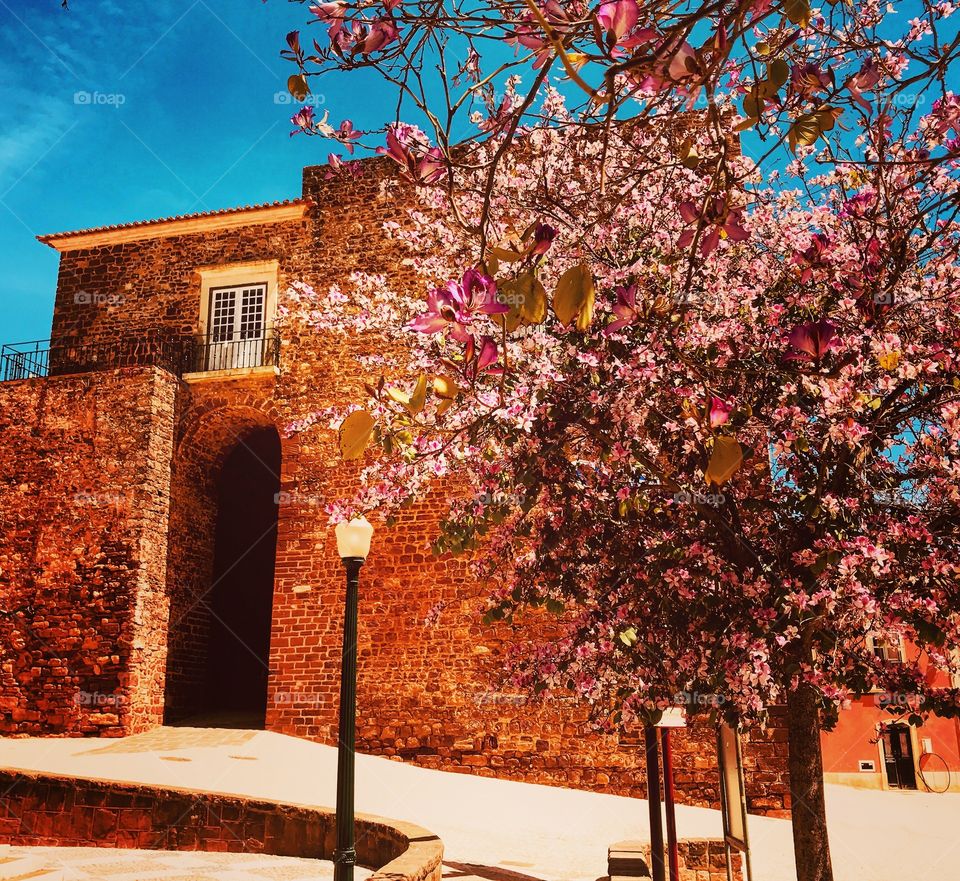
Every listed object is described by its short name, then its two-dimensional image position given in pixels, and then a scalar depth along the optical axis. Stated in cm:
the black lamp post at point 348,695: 502
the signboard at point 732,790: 477
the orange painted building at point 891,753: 1739
